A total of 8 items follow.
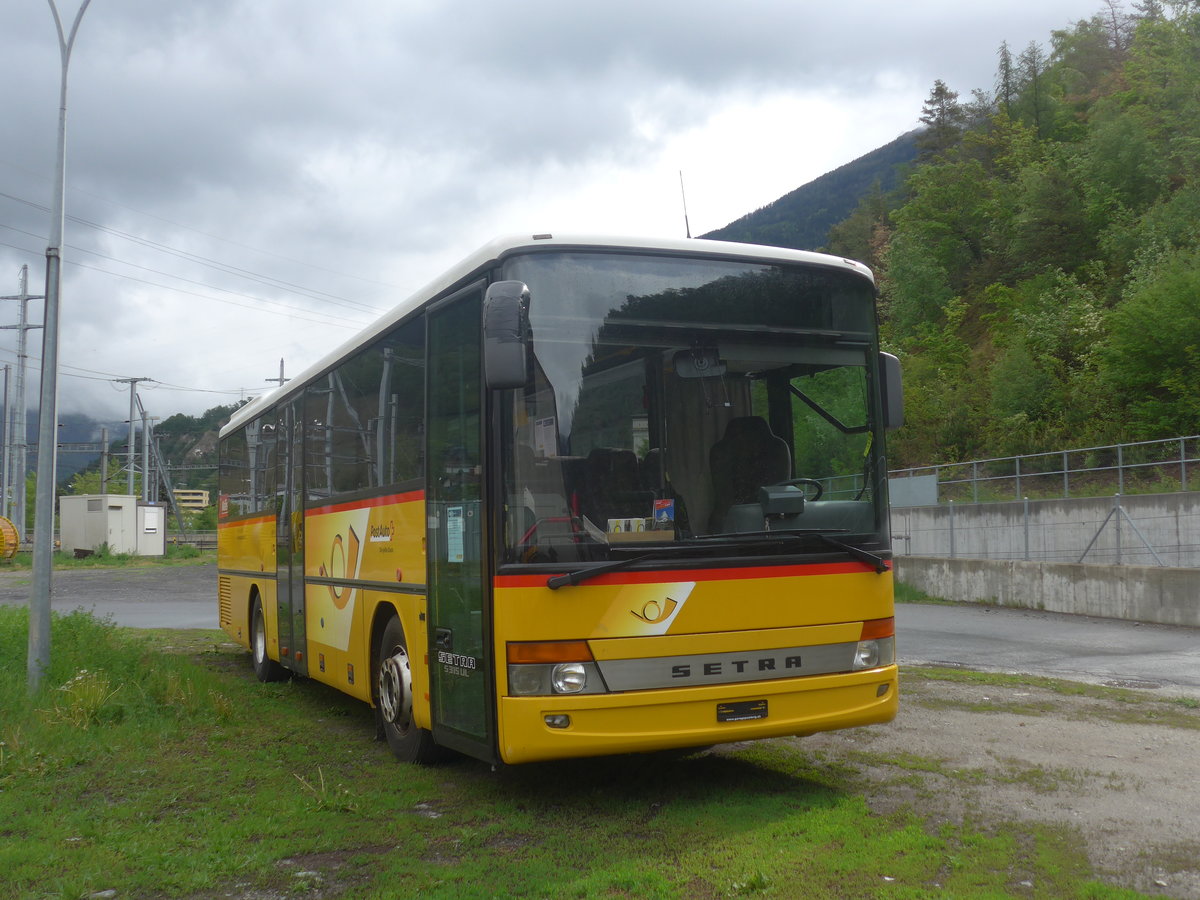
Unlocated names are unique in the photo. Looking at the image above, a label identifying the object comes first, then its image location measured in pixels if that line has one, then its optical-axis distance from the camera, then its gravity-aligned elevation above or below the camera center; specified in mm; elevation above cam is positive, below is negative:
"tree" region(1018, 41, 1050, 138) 84062 +32174
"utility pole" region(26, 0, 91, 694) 10594 +1056
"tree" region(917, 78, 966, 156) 96500 +33614
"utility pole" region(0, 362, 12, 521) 55062 +4251
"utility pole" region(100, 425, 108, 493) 62691 +5411
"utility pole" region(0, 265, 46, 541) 50031 +6012
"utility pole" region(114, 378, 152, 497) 67188 +6340
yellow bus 6152 +201
